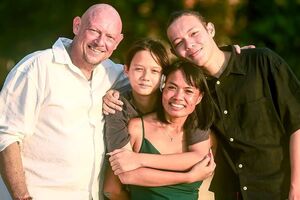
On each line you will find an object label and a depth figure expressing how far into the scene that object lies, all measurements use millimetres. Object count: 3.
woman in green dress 5540
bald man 5307
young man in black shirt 5713
